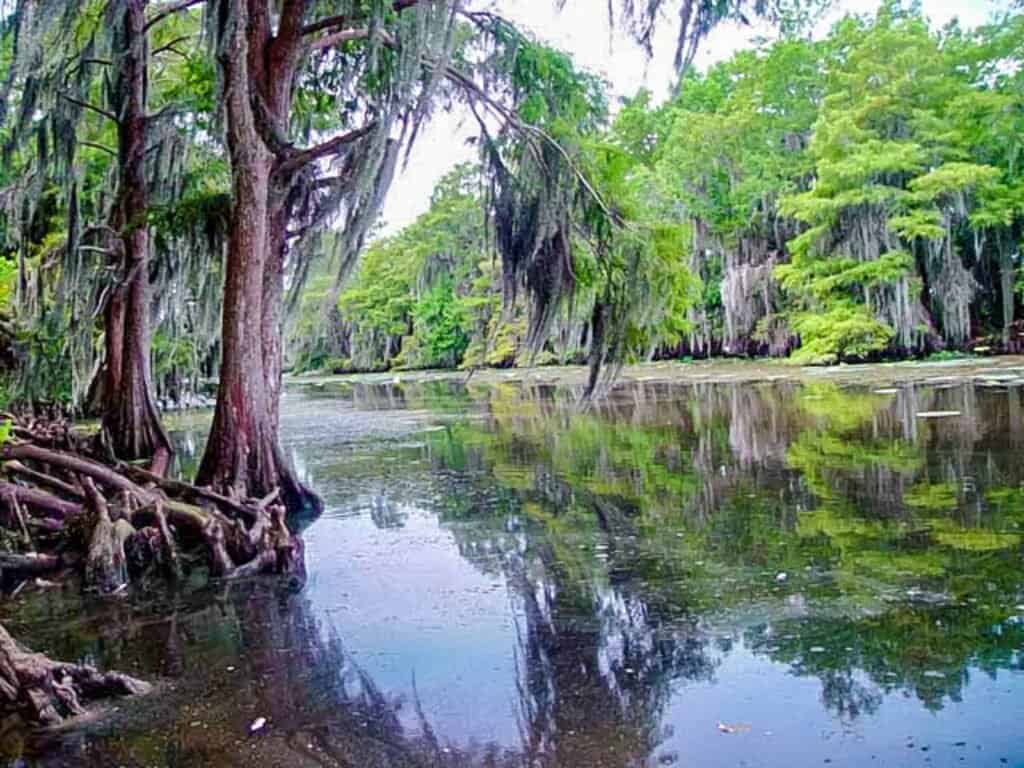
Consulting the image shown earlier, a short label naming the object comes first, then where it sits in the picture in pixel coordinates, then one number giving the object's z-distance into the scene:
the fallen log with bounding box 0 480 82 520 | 5.96
